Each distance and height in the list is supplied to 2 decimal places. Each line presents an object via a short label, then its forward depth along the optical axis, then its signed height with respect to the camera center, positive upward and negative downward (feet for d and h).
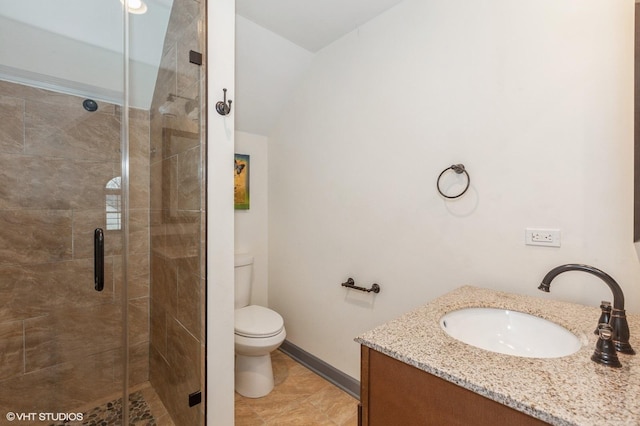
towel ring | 4.70 +0.67
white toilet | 5.92 -2.80
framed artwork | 7.97 +0.83
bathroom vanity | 1.83 -1.22
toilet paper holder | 5.90 -1.61
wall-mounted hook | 4.60 +1.68
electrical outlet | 3.92 -0.37
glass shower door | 5.14 -0.05
